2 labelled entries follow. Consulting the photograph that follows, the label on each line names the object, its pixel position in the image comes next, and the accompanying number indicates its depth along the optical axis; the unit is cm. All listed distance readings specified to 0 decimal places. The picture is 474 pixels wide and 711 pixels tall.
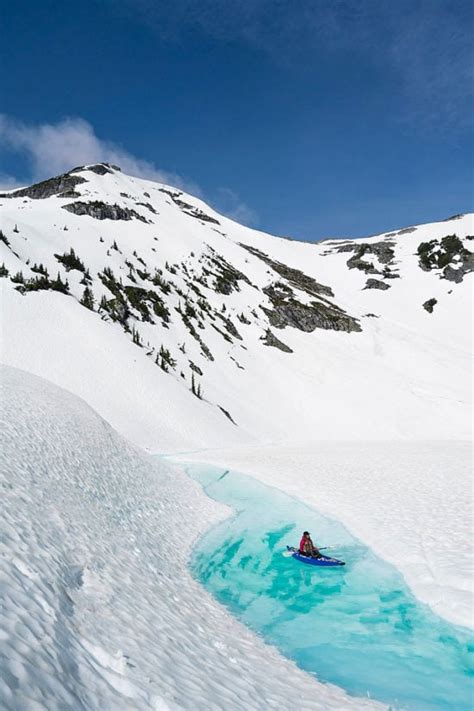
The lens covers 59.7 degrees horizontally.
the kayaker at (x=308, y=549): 1253
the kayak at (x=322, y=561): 1223
